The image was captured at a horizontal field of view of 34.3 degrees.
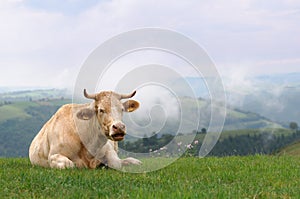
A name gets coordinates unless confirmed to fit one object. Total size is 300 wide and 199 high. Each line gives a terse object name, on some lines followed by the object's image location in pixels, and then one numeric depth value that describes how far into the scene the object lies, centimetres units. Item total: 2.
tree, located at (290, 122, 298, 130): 15934
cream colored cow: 1167
